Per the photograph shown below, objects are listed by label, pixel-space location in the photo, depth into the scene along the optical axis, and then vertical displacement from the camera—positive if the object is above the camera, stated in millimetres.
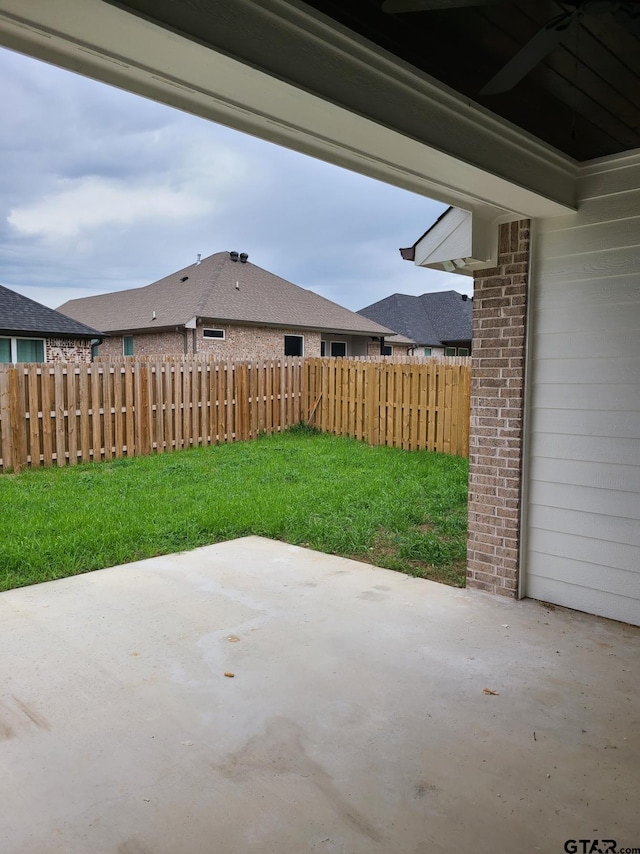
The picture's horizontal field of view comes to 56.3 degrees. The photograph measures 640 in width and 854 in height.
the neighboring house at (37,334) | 14453 +819
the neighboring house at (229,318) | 18422 +1645
